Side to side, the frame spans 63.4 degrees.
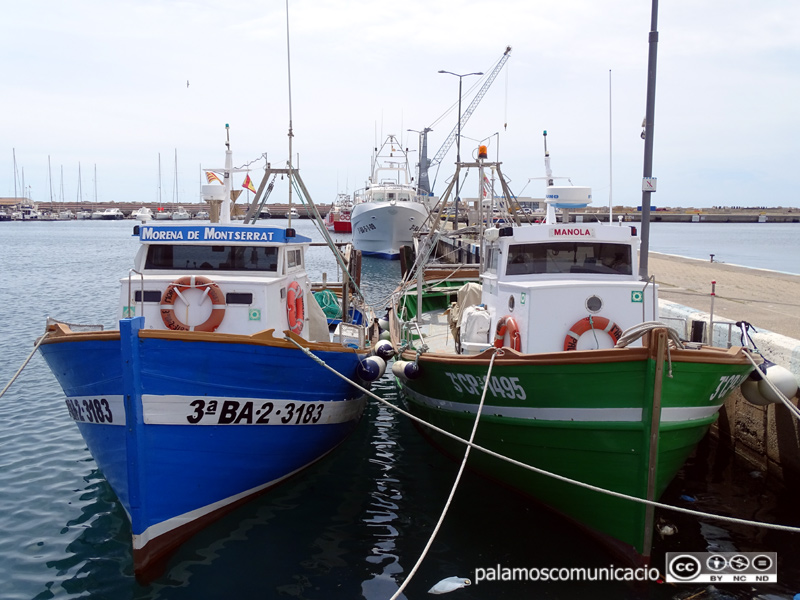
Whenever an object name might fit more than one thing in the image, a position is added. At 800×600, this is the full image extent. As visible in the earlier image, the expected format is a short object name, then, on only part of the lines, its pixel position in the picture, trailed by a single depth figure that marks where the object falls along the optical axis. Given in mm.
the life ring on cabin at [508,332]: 8891
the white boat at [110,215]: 135250
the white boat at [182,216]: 92562
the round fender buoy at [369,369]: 10000
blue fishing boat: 7355
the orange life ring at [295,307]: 9750
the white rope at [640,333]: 6918
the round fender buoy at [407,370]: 9961
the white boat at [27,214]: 126625
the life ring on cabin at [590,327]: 8531
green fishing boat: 7152
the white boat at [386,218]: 54747
